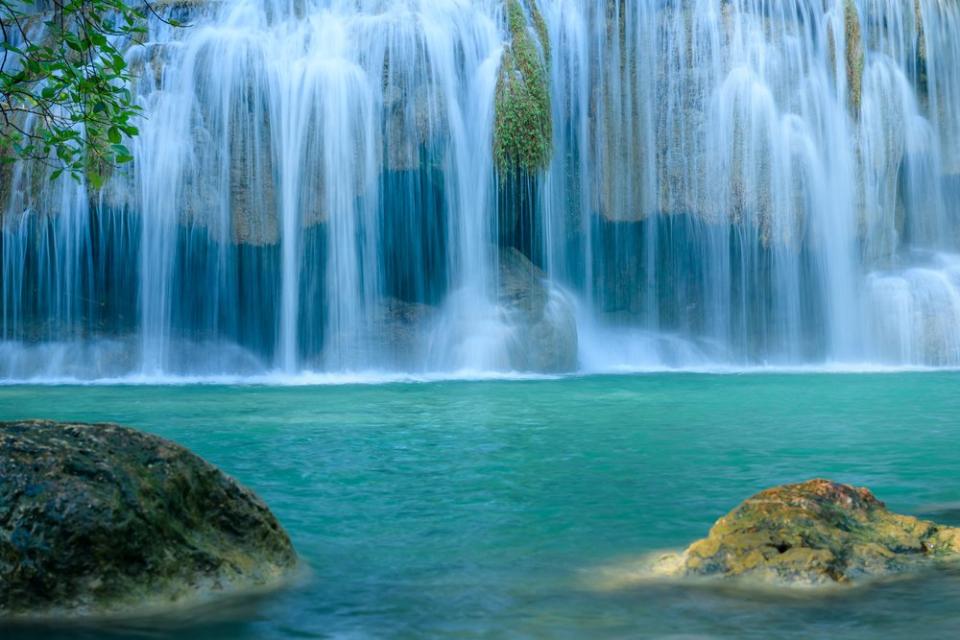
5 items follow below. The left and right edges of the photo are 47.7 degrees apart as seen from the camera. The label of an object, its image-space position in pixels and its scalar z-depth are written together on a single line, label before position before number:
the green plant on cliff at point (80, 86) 6.28
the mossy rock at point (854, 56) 24.14
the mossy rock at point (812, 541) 4.65
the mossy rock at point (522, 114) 21.36
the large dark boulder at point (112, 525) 4.07
